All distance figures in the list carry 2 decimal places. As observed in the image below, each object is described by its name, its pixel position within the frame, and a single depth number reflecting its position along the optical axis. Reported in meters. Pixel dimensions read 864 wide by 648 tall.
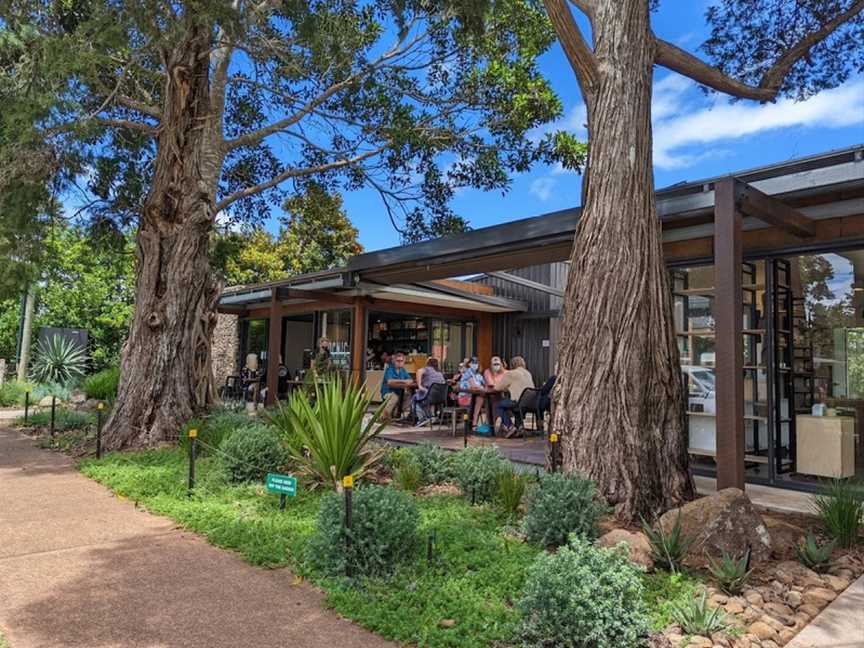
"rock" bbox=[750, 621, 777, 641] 2.86
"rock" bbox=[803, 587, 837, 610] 3.26
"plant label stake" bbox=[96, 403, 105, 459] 7.28
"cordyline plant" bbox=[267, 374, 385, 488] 5.18
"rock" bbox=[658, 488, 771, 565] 3.75
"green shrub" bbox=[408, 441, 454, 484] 5.84
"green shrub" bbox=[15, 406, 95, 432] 9.34
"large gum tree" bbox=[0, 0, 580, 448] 7.38
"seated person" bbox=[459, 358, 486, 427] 9.38
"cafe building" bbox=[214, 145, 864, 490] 4.67
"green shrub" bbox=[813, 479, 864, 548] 4.07
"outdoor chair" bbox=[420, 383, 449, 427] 9.53
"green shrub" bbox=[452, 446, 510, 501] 5.16
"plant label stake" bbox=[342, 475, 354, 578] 3.52
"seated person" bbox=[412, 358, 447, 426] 9.86
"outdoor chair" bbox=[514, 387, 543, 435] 8.91
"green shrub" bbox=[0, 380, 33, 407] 13.81
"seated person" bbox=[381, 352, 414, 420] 10.34
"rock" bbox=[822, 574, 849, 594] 3.45
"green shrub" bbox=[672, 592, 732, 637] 2.82
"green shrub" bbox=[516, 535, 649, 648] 2.65
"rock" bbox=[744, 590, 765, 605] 3.22
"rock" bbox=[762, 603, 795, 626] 3.06
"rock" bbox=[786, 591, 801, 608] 3.24
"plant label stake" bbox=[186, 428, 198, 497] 5.22
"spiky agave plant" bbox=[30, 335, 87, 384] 15.53
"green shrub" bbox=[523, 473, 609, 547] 3.96
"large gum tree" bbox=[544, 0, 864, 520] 4.70
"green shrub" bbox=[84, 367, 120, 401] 13.05
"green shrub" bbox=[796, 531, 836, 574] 3.68
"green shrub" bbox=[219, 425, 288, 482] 5.71
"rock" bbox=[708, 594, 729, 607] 3.19
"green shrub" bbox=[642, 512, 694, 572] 3.60
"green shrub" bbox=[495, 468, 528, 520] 4.80
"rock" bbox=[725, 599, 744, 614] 3.10
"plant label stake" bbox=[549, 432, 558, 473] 4.87
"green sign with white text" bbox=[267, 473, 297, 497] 4.51
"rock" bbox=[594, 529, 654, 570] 3.58
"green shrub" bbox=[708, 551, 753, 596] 3.31
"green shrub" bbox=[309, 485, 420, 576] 3.54
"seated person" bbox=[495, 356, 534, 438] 8.97
